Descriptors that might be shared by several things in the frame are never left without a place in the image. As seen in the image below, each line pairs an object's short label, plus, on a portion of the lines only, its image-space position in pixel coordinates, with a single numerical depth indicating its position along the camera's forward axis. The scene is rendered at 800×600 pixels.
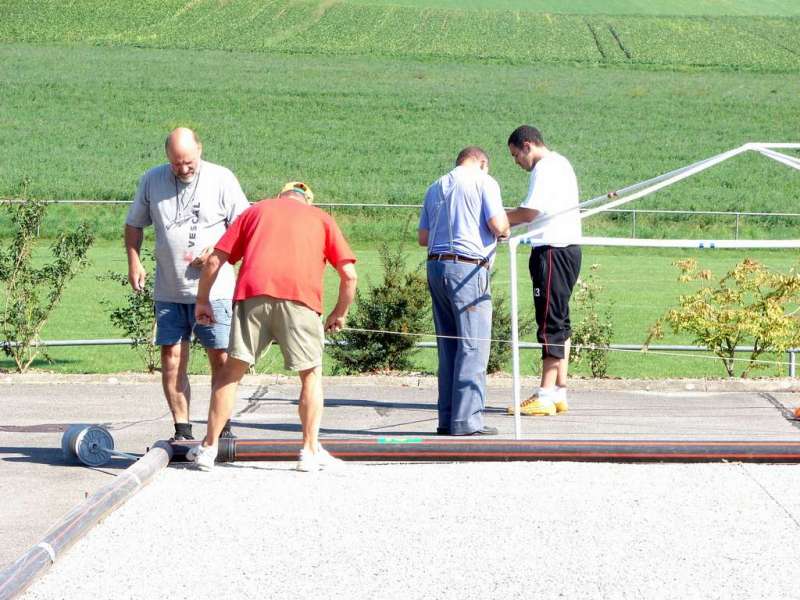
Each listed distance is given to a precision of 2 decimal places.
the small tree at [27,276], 24.91
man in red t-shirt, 13.70
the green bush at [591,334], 26.20
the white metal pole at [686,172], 15.76
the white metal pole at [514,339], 15.60
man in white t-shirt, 17.97
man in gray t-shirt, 14.91
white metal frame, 15.30
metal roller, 14.57
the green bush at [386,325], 25.75
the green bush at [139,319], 25.35
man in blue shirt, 16.61
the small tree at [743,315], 25.19
